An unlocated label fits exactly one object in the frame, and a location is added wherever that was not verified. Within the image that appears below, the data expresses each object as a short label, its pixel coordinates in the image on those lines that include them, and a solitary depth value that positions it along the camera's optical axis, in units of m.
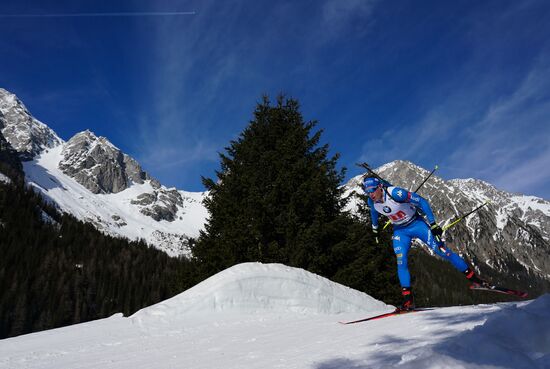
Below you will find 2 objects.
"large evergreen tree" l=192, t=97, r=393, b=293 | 13.99
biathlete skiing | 7.82
